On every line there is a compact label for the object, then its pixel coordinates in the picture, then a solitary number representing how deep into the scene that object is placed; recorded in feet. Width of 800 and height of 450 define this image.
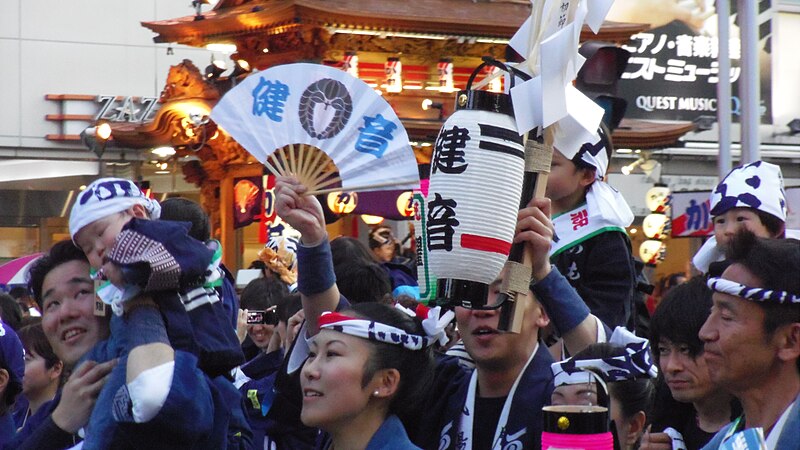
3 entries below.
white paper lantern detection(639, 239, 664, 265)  60.44
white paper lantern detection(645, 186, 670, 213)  60.39
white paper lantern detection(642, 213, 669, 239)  60.49
